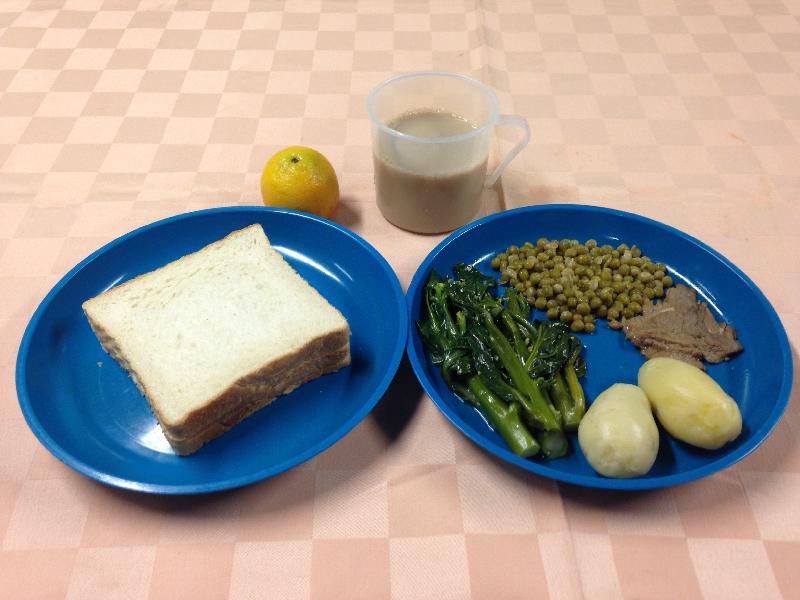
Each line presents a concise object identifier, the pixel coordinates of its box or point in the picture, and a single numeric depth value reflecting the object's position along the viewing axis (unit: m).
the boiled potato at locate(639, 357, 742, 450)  0.36
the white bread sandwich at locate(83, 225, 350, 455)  0.38
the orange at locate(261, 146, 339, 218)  0.49
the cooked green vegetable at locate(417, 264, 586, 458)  0.38
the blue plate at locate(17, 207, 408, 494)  0.37
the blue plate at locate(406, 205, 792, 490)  0.37
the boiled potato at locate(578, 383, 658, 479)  0.35
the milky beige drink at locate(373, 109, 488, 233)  0.47
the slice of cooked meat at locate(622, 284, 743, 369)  0.43
